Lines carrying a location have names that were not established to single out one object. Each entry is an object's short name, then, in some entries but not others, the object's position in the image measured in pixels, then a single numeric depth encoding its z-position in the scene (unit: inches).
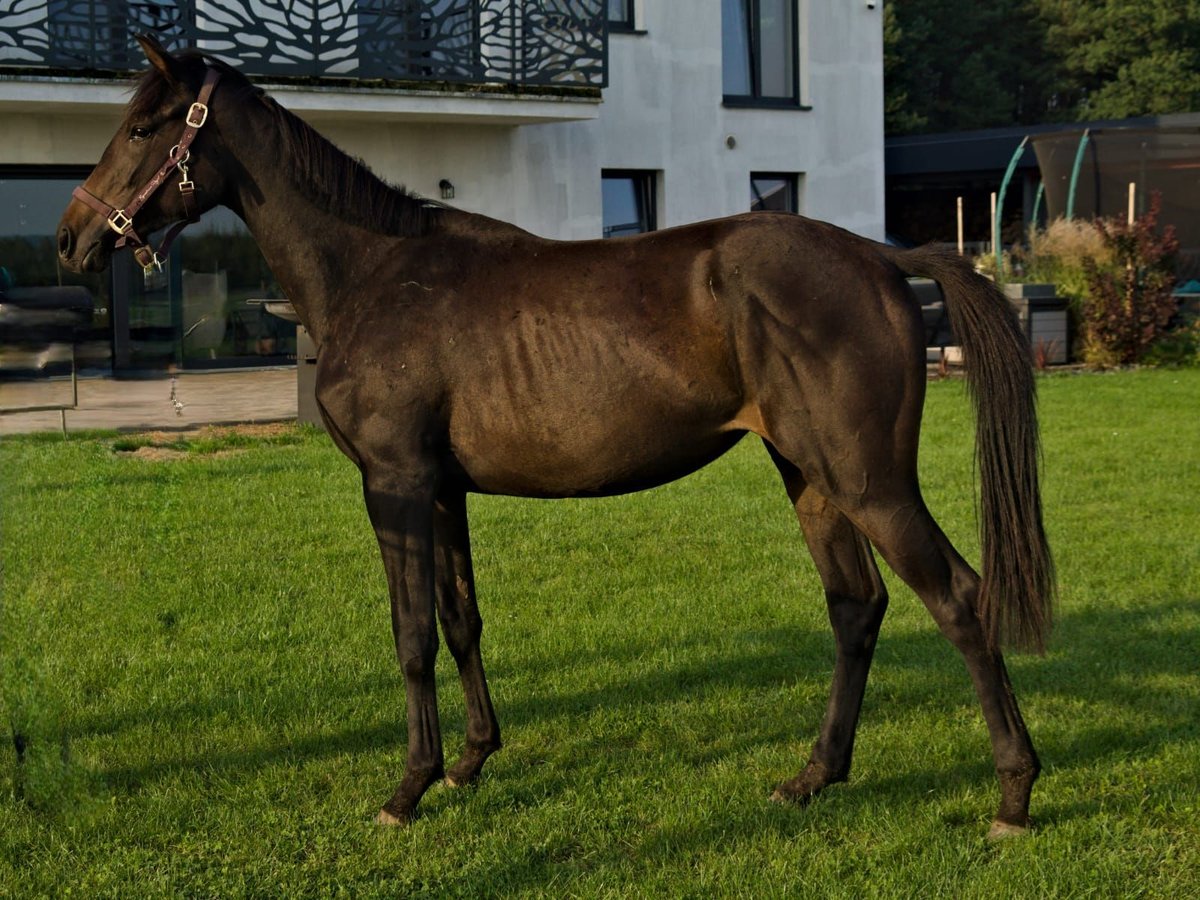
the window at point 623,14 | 801.6
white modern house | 650.8
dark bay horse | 161.0
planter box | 694.5
